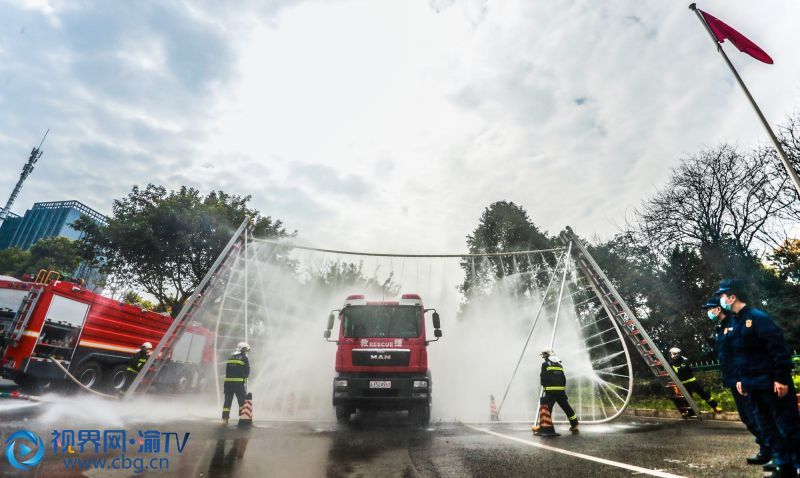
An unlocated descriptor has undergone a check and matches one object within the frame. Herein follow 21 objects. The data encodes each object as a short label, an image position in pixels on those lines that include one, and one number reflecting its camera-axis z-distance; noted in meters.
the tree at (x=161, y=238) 20.34
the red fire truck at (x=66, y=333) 9.70
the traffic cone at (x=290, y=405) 11.53
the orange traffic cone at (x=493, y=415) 11.23
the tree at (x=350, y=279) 23.77
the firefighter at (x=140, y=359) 11.13
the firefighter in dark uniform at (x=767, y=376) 3.71
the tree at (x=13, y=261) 41.32
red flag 8.28
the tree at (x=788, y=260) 18.25
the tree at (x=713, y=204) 19.23
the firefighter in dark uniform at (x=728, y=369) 4.85
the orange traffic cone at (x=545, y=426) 7.59
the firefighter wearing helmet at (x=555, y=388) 7.95
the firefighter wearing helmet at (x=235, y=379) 8.58
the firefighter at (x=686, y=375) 9.91
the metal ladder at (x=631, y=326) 10.27
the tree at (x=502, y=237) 29.43
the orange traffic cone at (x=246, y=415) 8.39
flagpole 7.24
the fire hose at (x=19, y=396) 9.42
